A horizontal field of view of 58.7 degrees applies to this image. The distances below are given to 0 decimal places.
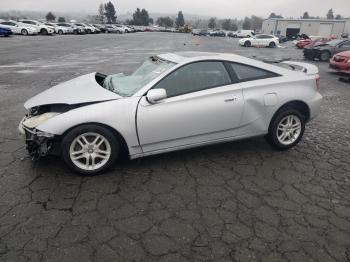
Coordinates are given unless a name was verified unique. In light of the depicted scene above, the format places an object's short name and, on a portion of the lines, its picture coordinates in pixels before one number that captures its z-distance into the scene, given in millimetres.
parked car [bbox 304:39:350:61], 17327
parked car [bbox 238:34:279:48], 31969
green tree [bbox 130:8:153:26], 108500
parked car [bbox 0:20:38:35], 34562
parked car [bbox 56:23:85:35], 44622
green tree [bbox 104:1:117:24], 102312
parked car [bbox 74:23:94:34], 47575
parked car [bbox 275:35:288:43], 49619
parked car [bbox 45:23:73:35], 42053
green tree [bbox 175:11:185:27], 122419
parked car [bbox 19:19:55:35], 37038
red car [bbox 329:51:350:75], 11047
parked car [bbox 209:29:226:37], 69525
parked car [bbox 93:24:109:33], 55750
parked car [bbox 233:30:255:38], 62078
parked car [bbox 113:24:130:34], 59012
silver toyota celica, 3693
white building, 75000
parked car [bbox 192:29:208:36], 69562
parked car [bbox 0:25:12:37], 30233
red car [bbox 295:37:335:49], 30222
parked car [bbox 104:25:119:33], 58000
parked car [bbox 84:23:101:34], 50281
